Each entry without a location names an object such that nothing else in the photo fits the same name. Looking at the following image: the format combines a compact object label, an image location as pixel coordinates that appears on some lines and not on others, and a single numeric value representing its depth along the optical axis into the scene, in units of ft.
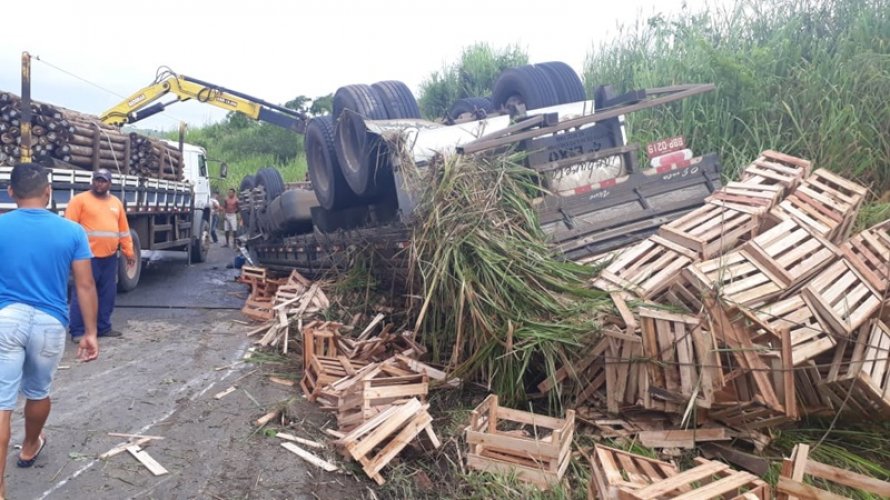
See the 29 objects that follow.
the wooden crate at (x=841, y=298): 12.78
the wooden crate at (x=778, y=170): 17.13
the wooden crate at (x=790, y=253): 13.85
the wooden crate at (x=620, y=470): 10.50
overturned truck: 17.70
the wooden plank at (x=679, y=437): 12.52
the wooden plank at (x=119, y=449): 13.43
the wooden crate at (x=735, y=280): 13.19
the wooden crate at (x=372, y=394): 14.46
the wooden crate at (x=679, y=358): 12.08
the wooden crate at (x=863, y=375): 12.29
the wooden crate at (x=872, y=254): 13.75
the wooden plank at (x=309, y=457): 13.21
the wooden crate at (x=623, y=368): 12.90
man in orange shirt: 22.84
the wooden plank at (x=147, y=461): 12.81
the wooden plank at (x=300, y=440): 14.22
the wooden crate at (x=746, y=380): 11.78
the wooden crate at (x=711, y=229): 14.98
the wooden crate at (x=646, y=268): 14.26
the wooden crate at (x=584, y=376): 13.87
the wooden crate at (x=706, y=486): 9.55
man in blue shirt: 11.61
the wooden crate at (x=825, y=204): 15.62
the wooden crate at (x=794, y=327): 12.25
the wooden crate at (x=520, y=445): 11.88
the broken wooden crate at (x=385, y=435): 12.80
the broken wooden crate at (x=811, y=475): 9.96
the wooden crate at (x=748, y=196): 15.99
